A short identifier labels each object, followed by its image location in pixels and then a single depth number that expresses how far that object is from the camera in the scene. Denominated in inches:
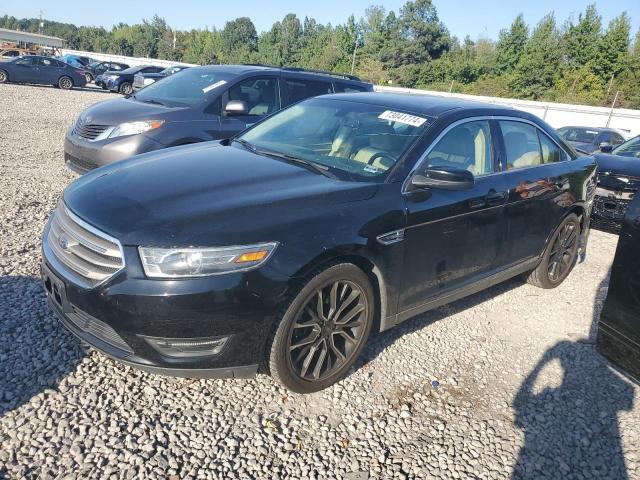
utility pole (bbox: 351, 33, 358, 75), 2750.5
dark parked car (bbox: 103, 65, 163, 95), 999.0
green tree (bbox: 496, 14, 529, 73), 2114.9
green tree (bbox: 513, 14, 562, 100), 1855.3
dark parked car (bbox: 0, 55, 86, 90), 908.0
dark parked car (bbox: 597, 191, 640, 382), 108.1
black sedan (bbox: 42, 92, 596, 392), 94.7
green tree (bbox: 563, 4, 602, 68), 1855.3
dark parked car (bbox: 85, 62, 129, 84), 1270.1
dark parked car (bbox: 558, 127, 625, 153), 539.8
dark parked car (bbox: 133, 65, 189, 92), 395.9
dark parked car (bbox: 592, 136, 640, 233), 257.3
